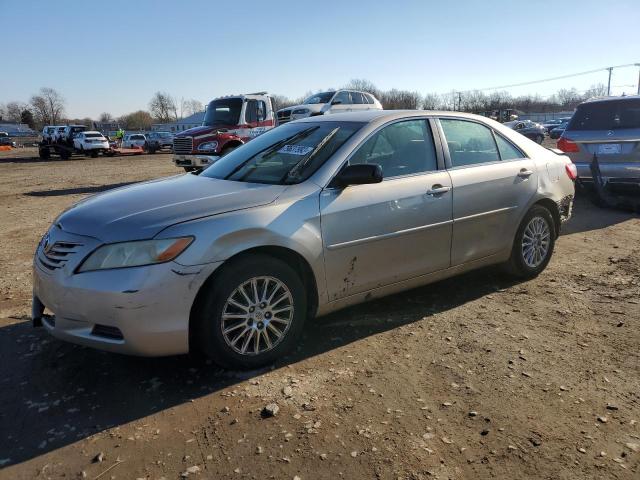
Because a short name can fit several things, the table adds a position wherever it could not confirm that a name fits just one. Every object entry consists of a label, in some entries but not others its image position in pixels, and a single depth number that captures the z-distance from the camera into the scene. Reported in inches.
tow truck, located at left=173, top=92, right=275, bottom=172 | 577.3
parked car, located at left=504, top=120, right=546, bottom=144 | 1407.2
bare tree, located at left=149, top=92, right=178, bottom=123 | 5128.0
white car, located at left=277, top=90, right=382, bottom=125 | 765.9
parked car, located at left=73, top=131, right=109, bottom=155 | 1286.9
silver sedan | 119.8
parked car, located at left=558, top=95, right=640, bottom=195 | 320.8
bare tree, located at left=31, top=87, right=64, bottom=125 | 4830.2
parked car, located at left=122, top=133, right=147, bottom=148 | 1572.3
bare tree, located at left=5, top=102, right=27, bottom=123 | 4758.9
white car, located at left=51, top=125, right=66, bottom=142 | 1306.6
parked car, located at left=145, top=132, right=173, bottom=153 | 1563.4
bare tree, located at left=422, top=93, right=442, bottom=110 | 3661.4
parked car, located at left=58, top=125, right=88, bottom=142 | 1302.9
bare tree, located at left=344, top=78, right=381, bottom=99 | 3592.5
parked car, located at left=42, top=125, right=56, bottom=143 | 1326.3
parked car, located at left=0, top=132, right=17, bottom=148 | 2041.1
